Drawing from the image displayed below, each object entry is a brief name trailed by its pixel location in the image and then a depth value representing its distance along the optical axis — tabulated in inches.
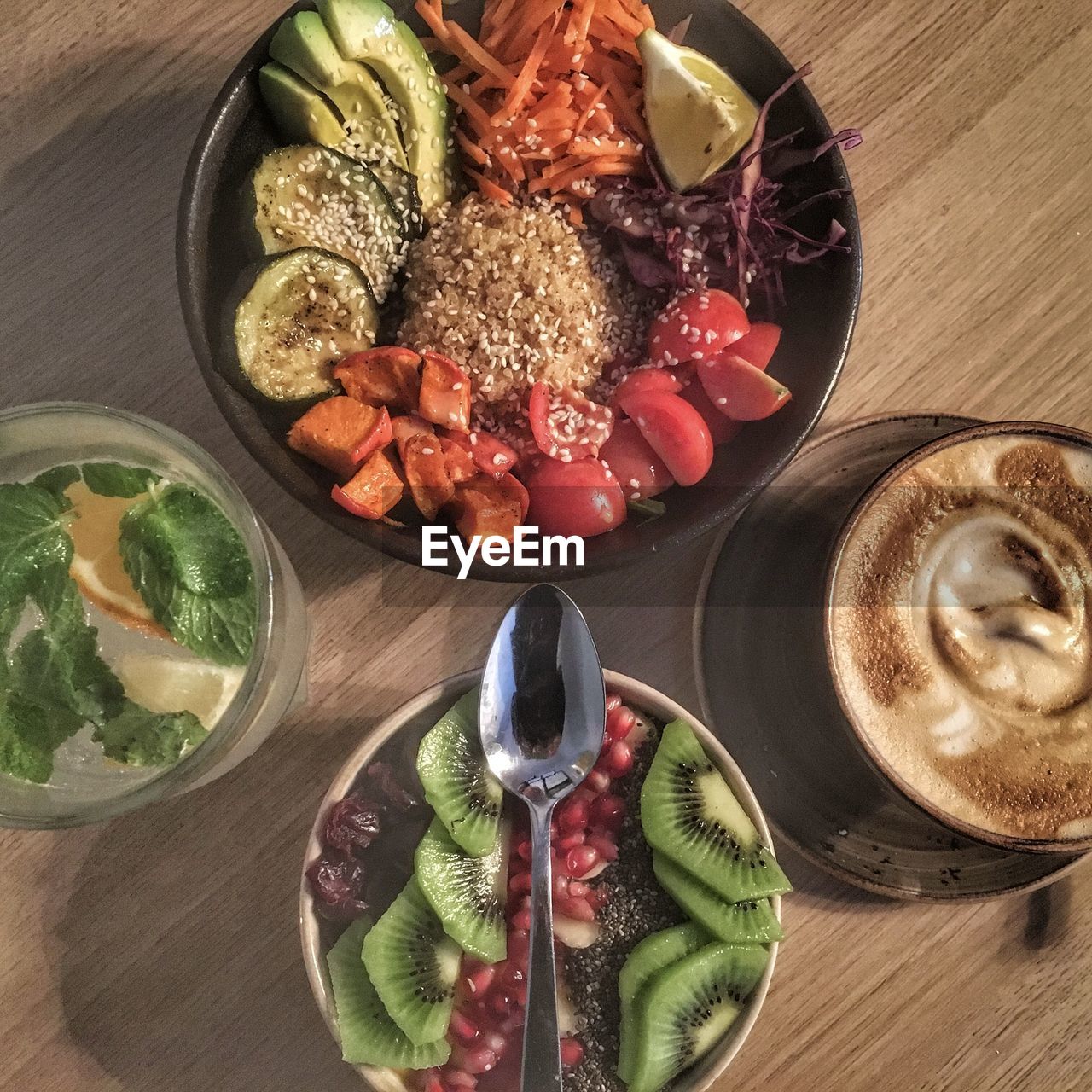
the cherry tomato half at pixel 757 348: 12.7
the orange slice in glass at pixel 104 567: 11.0
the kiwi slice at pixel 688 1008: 11.9
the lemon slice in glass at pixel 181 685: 10.8
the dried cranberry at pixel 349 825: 12.2
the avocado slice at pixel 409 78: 11.8
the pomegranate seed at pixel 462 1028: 12.4
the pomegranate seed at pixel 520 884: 12.7
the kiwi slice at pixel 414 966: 11.9
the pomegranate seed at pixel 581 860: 12.5
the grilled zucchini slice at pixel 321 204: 12.2
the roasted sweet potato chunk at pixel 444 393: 12.2
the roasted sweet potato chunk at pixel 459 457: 12.3
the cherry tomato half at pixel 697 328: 12.4
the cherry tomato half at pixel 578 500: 12.3
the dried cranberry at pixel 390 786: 12.4
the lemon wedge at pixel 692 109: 12.2
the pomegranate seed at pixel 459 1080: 12.3
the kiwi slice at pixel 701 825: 12.1
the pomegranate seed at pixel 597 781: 12.8
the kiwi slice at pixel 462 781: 12.3
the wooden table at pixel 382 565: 13.3
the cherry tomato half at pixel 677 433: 12.3
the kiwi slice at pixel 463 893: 12.1
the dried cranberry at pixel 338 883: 12.1
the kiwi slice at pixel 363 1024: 12.0
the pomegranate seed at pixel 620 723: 12.8
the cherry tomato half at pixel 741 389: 12.1
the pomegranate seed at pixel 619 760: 12.7
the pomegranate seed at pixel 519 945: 12.5
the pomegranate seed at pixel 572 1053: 12.4
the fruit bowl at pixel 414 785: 12.1
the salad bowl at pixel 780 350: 11.6
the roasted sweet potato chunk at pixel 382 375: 12.3
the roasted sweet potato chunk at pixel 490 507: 12.1
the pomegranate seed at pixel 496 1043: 12.4
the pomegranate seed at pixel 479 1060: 12.2
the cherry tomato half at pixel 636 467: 12.7
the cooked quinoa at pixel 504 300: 12.6
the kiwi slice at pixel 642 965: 12.2
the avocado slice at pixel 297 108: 12.0
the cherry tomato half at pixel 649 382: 12.7
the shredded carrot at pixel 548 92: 12.4
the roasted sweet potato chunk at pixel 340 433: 11.9
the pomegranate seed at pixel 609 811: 12.8
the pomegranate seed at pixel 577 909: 12.5
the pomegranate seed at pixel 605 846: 12.7
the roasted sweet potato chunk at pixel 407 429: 12.3
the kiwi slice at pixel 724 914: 12.2
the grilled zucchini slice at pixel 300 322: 11.8
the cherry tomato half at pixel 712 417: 12.8
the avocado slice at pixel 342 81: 11.6
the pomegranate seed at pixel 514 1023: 12.4
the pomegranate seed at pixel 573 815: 12.8
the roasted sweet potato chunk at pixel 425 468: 12.2
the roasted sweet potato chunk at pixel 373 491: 11.7
